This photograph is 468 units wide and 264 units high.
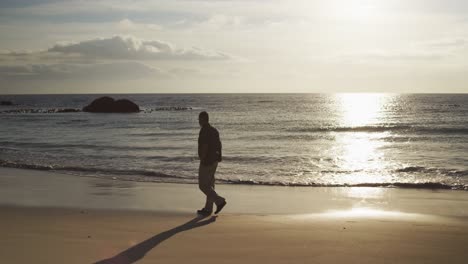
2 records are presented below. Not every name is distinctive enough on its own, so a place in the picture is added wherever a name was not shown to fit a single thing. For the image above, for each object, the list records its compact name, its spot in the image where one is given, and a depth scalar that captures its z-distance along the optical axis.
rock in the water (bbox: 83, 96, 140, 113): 63.88
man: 9.23
